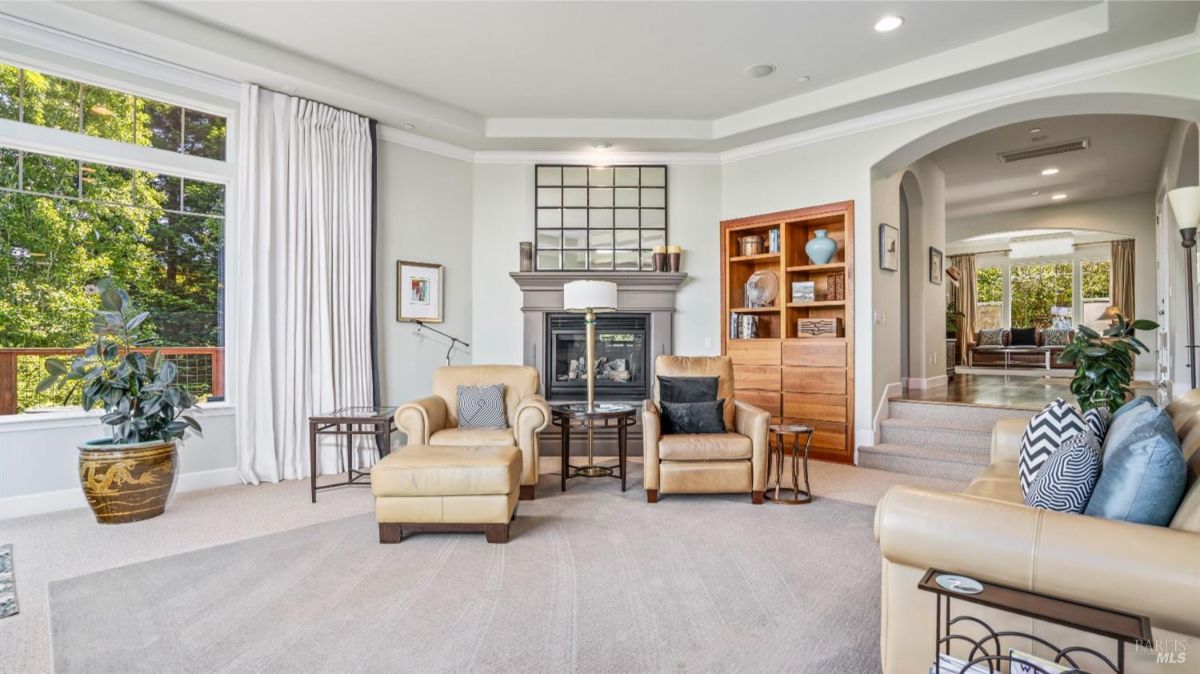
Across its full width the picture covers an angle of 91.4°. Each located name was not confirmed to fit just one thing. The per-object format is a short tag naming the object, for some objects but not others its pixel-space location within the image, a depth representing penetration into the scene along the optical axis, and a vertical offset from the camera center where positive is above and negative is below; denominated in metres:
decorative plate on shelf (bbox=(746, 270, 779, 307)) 5.62 +0.47
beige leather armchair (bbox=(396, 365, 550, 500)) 3.92 -0.63
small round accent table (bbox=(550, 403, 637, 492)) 4.22 -0.62
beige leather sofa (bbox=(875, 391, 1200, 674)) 1.32 -0.55
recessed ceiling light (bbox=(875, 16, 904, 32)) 3.71 +2.02
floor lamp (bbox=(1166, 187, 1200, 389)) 3.33 +0.74
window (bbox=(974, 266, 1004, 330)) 13.37 +0.92
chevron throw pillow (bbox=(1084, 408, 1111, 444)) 2.36 -0.35
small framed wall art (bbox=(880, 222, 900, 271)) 5.20 +0.82
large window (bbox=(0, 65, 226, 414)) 3.65 +0.70
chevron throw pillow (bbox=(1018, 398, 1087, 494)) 2.34 -0.40
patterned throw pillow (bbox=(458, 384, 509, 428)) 4.30 -0.53
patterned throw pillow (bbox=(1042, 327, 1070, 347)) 11.91 +0.02
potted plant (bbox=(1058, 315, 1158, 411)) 3.55 -0.16
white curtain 4.35 +0.45
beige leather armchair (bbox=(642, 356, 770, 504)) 3.83 -0.82
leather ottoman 3.05 -0.82
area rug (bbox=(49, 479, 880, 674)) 1.98 -1.08
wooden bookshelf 5.14 -0.03
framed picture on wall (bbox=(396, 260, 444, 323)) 5.38 +0.43
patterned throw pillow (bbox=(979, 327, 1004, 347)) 12.52 +0.02
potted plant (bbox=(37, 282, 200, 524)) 3.43 -0.48
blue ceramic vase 5.29 +0.81
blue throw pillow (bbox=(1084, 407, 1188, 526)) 1.51 -0.37
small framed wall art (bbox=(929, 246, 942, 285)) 7.05 +0.88
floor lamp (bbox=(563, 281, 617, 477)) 4.49 +0.27
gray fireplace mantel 5.67 +0.36
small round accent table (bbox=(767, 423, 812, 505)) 3.81 -0.82
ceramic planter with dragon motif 3.41 -0.84
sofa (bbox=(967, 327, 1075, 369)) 11.60 -0.28
